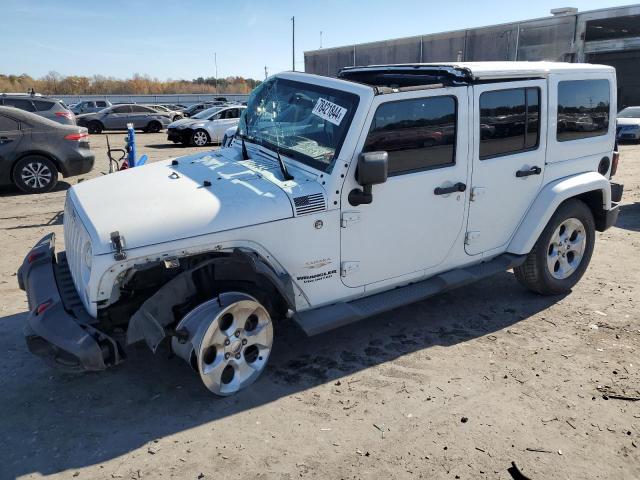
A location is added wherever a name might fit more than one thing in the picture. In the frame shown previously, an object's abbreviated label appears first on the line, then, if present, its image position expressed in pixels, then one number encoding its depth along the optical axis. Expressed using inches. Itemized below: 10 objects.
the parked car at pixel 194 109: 1261.1
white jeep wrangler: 127.2
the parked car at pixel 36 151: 376.2
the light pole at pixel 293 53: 2230.6
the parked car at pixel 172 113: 1081.3
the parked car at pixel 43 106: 485.7
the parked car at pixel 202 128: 748.6
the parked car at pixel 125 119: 995.9
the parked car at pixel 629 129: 714.2
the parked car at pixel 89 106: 1147.9
